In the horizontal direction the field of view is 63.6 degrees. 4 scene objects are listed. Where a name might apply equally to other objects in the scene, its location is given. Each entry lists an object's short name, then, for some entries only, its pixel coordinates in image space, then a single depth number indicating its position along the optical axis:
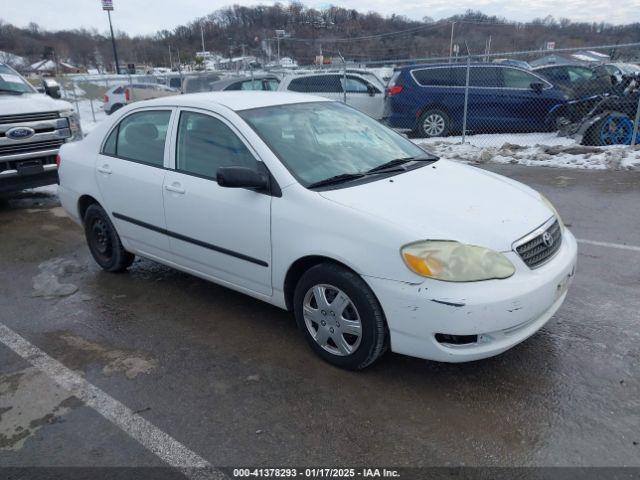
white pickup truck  6.94
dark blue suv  10.88
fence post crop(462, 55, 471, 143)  9.67
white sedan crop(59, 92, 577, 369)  2.69
